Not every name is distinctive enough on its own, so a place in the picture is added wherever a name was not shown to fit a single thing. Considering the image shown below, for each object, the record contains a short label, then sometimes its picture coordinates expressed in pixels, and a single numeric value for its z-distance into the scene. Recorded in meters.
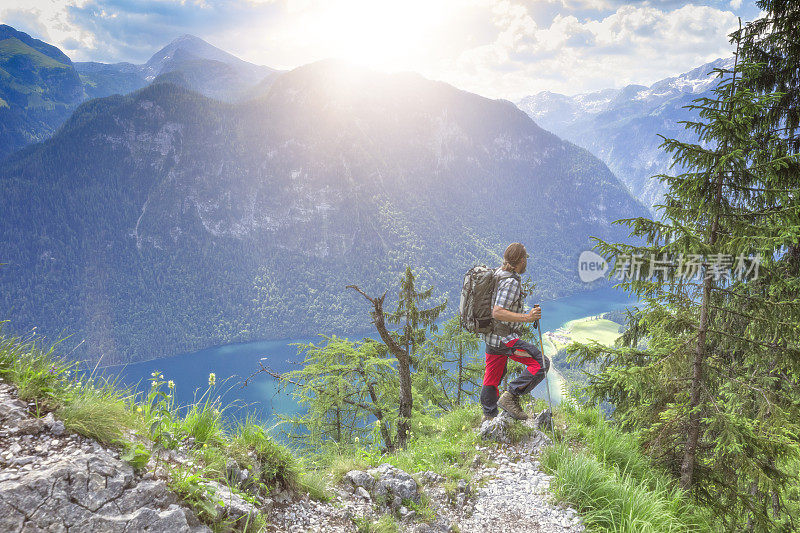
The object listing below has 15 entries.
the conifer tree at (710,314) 3.95
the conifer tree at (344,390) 10.55
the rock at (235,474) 2.92
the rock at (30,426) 2.30
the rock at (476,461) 4.67
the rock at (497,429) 5.07
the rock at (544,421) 5.16
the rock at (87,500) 1.98
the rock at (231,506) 2.55
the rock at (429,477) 4.24
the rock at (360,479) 3.84
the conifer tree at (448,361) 13.84
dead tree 7.85
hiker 4.66
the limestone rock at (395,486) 3.78
